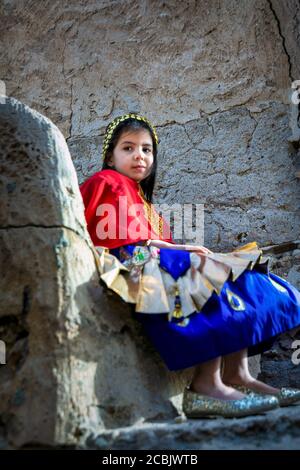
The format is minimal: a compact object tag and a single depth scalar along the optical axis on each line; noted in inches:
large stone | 67.1
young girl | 75.5
